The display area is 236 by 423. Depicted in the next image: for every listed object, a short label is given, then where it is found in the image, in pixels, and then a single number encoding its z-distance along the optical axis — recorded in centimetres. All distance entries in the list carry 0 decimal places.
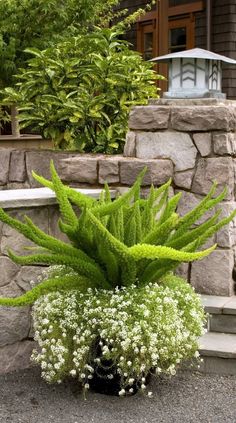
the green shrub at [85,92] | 578
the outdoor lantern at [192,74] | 473
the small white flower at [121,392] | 340
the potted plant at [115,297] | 338
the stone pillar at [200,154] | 443
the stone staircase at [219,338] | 386
